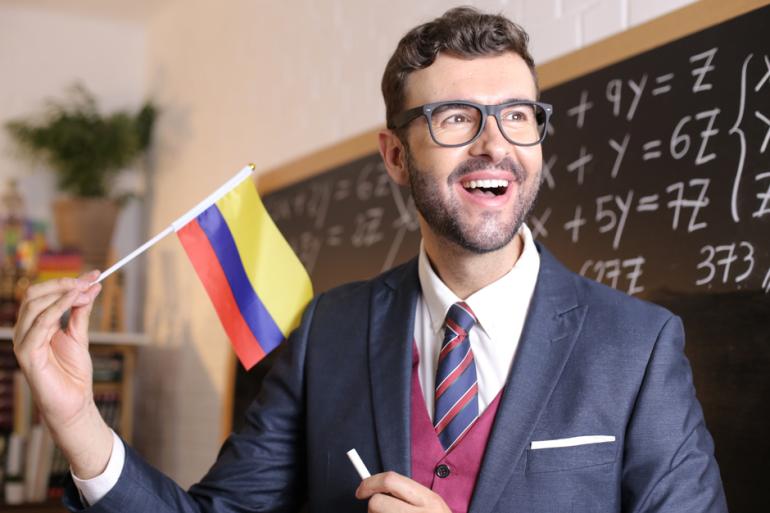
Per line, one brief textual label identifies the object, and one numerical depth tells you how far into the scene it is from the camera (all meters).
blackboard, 1.67
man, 1.38
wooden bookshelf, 4.34
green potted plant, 4.53
